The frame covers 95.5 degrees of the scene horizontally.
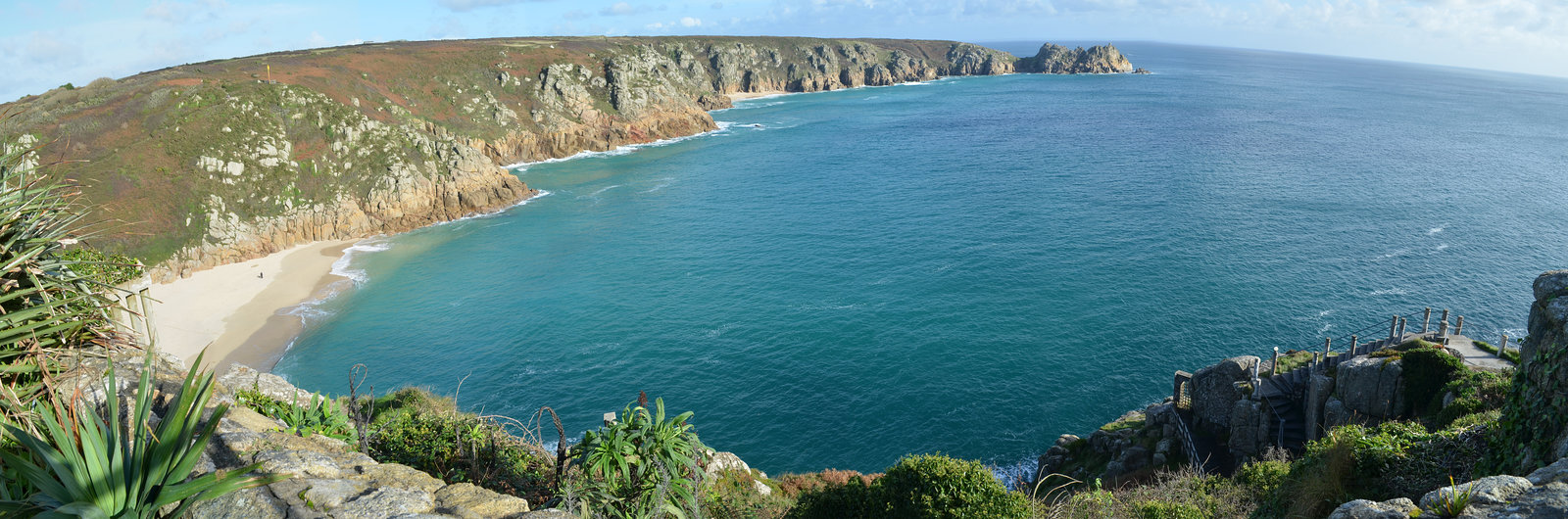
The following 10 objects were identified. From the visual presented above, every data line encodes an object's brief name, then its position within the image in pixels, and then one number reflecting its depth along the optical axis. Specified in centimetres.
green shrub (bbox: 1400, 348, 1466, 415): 2541
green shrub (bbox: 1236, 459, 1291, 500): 2000
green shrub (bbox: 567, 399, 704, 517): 1335
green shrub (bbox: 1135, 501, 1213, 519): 1678
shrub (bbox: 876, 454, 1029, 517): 1691
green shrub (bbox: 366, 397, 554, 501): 1440
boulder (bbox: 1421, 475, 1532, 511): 997
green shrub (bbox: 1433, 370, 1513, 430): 2291
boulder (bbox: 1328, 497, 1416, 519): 1066
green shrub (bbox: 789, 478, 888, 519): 1888
